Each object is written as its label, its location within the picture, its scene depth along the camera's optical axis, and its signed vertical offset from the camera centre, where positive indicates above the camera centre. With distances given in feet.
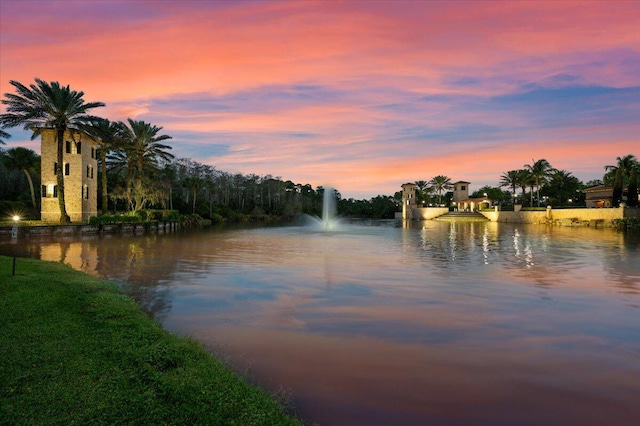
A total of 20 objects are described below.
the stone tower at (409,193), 377.71 +19.25
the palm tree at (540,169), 266.98 +29.29
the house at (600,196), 232.10 +9.06
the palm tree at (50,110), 112.06 +32.51
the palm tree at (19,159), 176.24 +26.83
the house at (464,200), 310.65 +10.11
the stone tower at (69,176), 137.69 +15.02
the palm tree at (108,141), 139.46 +28.87
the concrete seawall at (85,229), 99.45 -3.90
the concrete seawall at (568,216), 184.34 -2.91
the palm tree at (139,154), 165.07 +28.00
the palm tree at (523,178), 281.48 +24.74
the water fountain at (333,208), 447.71 +6.00
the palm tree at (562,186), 302.25 +19.47
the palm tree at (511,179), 298.35 +25.50
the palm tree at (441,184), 399.44 +29.59
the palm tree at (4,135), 132.26 +28.63
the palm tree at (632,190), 192.03 +9.98
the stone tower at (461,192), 354.13 +18.67
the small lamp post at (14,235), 39.96 -2.22
